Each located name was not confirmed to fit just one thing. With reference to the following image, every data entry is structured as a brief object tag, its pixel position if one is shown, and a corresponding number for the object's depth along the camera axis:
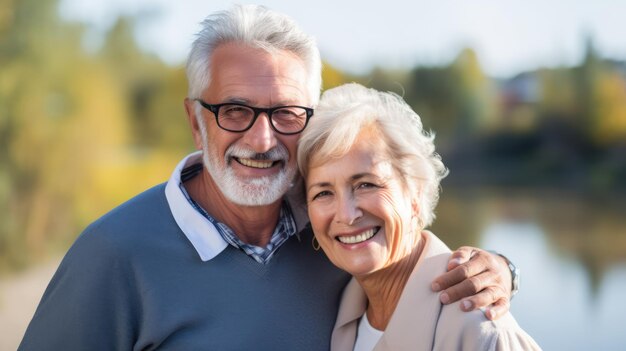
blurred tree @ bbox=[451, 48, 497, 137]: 21.89
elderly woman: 1.80
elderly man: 1.81
